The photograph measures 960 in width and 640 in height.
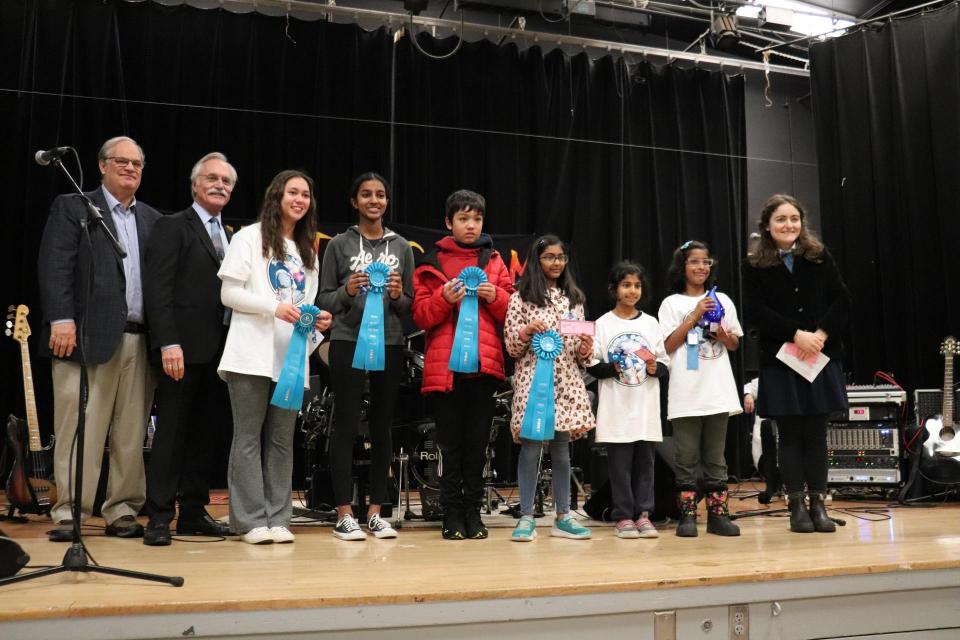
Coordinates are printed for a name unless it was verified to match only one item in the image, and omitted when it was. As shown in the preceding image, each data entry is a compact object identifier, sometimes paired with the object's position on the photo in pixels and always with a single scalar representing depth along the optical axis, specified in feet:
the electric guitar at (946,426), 16.19
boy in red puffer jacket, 10.37
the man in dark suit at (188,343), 10.02
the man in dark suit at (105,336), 10.24
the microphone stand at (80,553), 7.10
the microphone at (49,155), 7.79
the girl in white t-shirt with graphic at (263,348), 9.81
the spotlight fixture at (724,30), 20.59
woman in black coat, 11.18
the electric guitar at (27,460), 13.10
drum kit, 12.88
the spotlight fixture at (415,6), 19.13
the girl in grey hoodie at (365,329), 10.15
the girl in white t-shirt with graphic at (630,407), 10.88
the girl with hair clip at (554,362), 10.57
